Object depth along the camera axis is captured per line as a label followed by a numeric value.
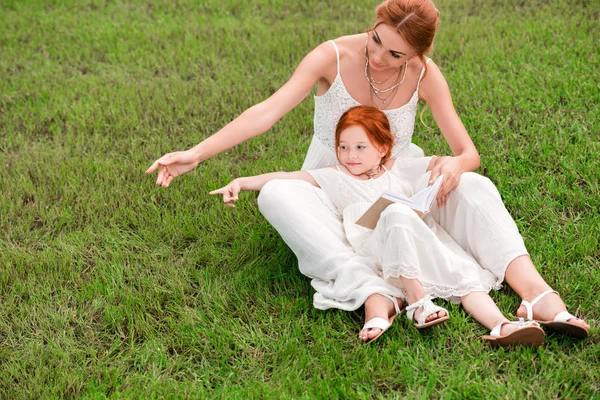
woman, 3.59
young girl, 3.42
